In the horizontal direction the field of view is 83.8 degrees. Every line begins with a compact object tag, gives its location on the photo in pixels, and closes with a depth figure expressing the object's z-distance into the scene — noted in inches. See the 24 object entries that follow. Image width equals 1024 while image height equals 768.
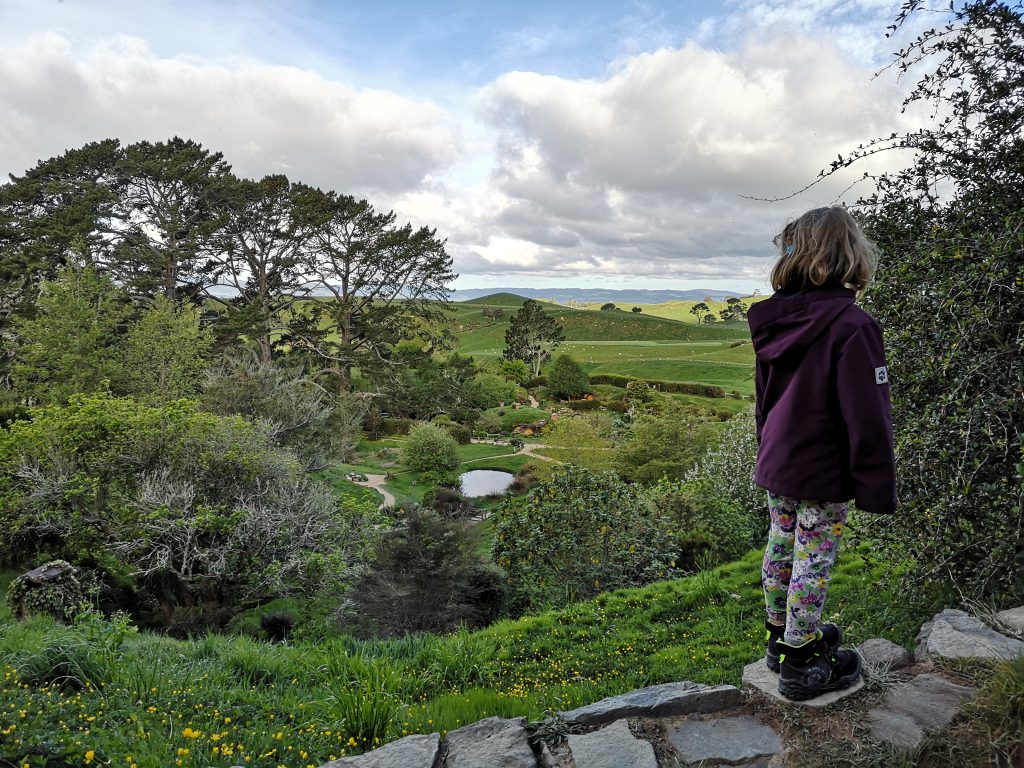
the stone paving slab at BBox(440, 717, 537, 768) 96.8
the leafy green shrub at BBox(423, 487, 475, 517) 806.6
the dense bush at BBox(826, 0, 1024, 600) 115.9
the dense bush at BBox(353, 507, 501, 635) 353.7
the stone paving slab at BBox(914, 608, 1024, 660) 104.9
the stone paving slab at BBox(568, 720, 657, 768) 94.6
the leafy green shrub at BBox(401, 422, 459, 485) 1060.5
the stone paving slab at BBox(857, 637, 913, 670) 115.3
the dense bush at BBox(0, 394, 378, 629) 415.5
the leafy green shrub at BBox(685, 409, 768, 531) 509.2
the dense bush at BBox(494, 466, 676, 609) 348.8
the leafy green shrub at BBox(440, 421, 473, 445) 1418.6
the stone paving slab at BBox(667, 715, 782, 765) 95.3
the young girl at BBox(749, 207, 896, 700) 90.0
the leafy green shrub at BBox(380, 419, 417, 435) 1498.5
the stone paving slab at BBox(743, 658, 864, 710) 101.7
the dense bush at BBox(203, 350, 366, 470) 789.9
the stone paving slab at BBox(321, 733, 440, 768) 97.1
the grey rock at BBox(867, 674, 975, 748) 92.4
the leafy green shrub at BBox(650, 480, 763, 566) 435.8
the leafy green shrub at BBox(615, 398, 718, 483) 902.4
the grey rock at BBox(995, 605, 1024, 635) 112.6
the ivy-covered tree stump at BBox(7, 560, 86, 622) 307.7
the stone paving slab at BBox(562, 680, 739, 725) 108.7
